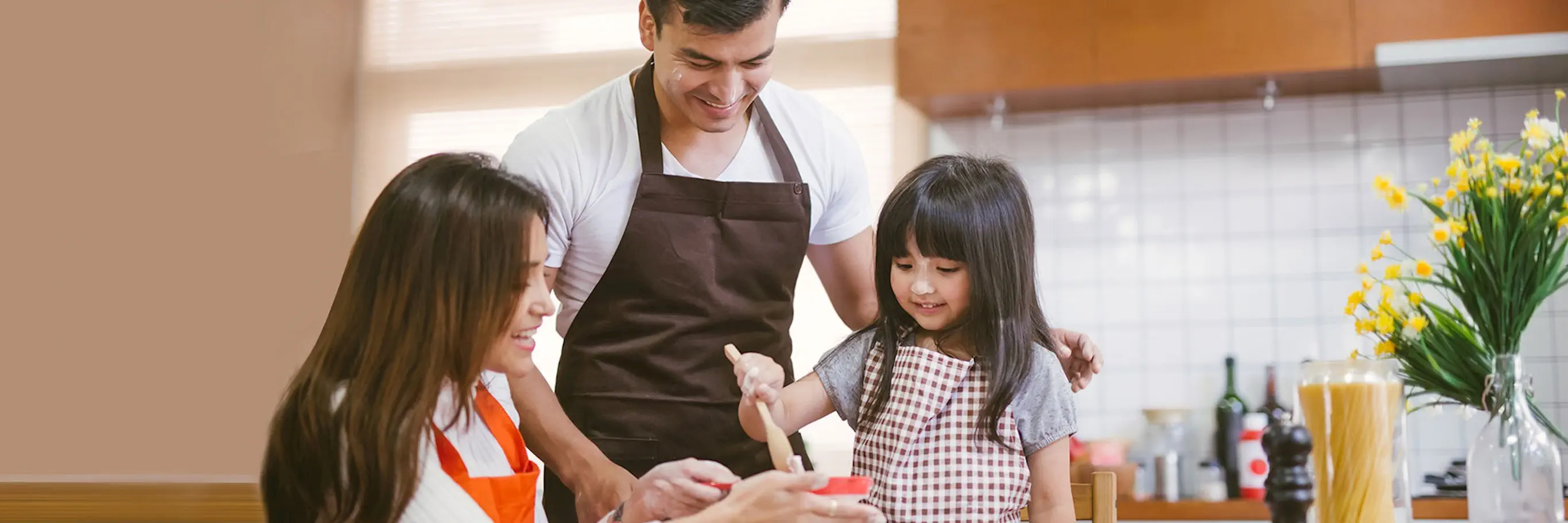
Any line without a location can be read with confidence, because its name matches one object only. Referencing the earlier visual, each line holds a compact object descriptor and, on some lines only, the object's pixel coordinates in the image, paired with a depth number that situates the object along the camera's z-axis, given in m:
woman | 1.17
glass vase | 1.32
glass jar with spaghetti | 1.09
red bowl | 1.18
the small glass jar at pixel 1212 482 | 3.02
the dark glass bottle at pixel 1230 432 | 3.04
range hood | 2.73
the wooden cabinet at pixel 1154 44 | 2.83
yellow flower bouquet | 1.39
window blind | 3.60
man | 1.63
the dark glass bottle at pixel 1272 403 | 3.06
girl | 1.44
